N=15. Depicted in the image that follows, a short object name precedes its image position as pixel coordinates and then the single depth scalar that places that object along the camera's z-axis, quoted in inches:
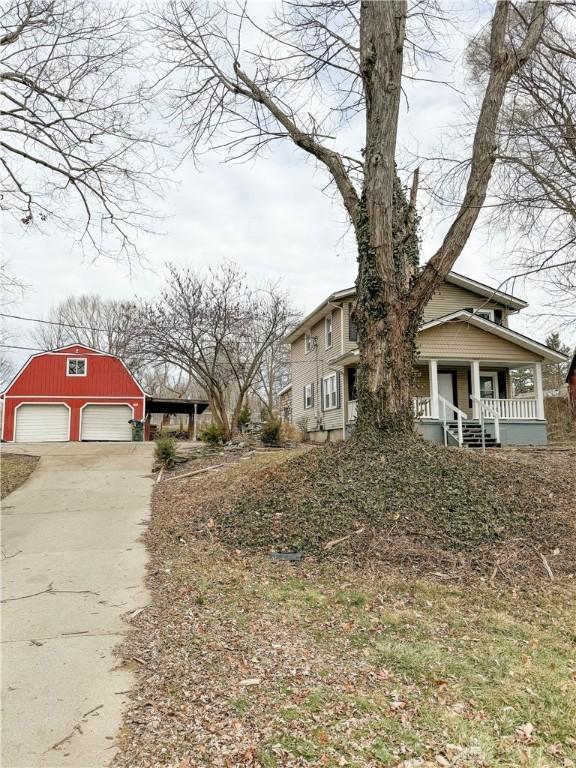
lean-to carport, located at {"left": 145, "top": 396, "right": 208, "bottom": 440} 1002.1
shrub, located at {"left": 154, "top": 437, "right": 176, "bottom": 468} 487.8
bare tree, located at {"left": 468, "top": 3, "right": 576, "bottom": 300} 354.9
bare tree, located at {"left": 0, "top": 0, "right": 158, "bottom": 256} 358.0
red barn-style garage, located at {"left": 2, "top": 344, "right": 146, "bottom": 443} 917.2
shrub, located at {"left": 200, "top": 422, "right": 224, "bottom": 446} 629.9
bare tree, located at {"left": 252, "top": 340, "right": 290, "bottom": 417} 1318.9
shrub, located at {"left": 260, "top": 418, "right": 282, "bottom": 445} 619.4
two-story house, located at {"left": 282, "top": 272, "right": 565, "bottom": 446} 598.9
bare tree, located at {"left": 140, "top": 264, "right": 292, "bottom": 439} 813.2
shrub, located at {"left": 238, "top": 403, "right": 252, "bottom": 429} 747.4
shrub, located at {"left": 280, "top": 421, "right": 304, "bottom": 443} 702.4
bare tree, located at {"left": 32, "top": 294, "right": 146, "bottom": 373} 1380.4
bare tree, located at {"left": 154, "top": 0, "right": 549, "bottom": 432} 263.7
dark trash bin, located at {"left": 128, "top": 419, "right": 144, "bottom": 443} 928.3
